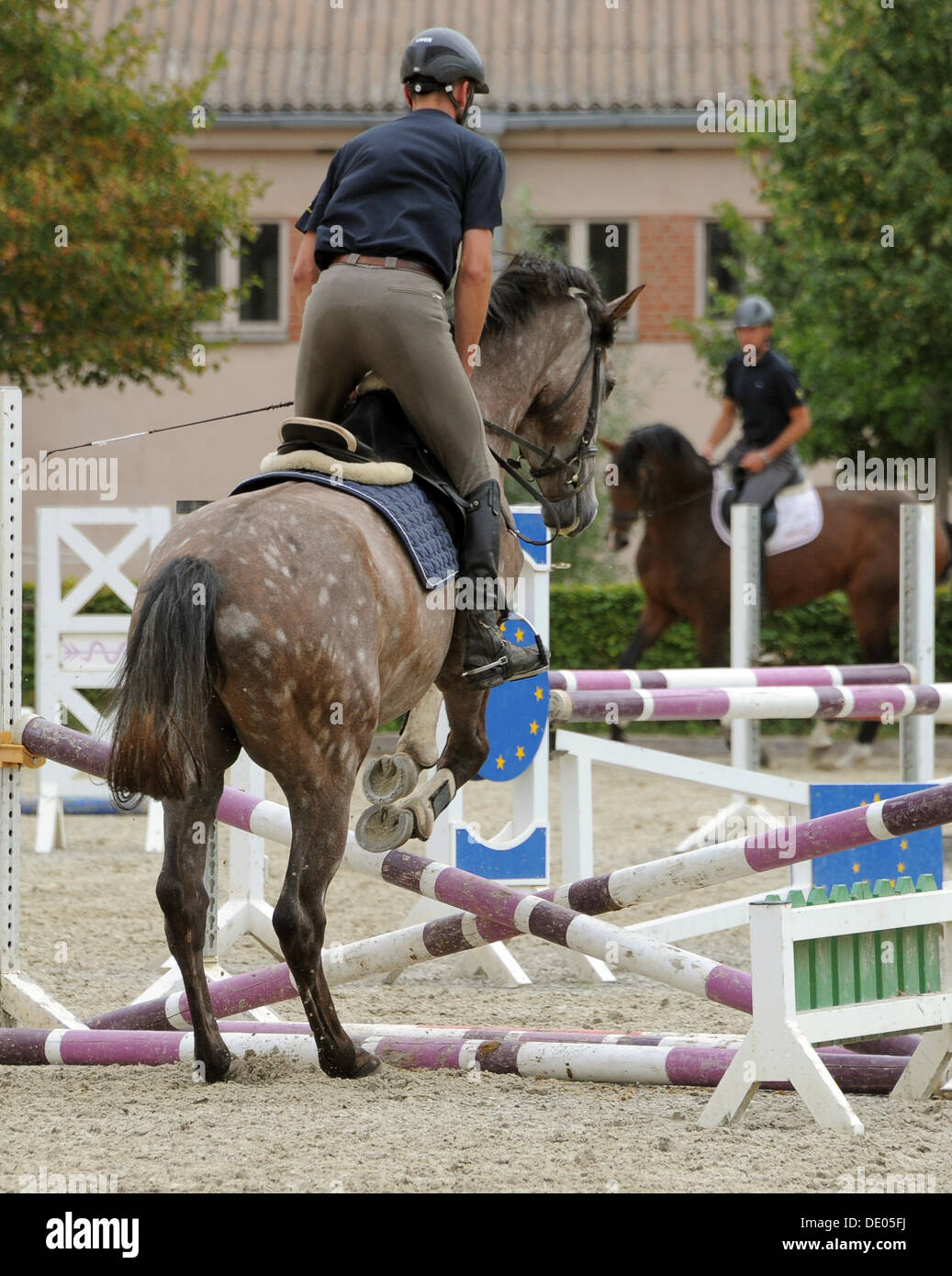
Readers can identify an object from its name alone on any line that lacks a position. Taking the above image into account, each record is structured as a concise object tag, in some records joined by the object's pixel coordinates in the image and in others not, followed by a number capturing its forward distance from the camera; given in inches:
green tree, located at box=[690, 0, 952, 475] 1168.2
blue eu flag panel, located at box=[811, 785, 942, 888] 437.1
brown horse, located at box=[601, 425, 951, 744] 908.6
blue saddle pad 323.9
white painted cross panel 701.3
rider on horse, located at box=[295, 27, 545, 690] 341.1
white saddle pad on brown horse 924.0
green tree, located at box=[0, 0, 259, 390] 1135.0
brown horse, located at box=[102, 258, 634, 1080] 293.9
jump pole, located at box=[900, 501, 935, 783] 562.3
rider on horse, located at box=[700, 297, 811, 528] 892.6
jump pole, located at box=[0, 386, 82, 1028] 367.9
